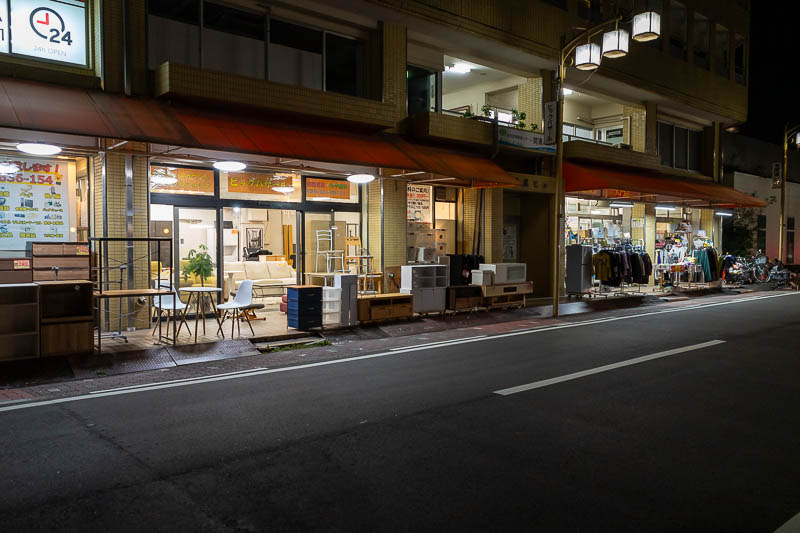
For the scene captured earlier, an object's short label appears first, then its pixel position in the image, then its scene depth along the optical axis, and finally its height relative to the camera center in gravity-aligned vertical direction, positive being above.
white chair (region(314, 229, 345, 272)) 16.31 +0.06
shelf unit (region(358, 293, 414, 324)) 13.62 -1.32
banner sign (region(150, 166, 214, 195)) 13.28 +1.68
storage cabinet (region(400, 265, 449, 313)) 14.98 -0.87
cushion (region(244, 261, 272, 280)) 16.00 -0.50
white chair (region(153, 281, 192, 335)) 11.09 -1.02
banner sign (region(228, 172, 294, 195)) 14.64 +1.80
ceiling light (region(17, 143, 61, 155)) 10.20 +1.84
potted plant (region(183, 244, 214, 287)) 12.98 -0.31
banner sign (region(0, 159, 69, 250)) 11.45 +0.98
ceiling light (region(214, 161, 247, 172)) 12.48 +1.86
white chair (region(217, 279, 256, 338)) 11.67 -0.94
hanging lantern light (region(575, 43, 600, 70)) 15.34 +5.20
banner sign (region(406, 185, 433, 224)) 18.08 +1.53
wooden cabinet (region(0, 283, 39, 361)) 9.08 -1.09
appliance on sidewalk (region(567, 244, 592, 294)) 20.31 -0.56
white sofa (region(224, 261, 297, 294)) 15.73 -0.56
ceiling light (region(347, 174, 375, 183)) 14.50 +1.85
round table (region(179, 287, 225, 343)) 11.01 -0.73
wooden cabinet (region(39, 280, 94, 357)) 9.37 -1.07
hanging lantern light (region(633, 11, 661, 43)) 14.31 +5.59
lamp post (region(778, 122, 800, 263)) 28.34 +3.35
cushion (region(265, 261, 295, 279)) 16.61 -0.52
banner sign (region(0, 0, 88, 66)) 10.63 +4.16
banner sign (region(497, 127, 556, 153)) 18.19 +3.60
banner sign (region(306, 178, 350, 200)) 16.02 +1.77
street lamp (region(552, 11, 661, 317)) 14.38 +5.29
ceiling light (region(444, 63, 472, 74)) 20.05 +6.35
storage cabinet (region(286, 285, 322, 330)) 12.35 -1.17
